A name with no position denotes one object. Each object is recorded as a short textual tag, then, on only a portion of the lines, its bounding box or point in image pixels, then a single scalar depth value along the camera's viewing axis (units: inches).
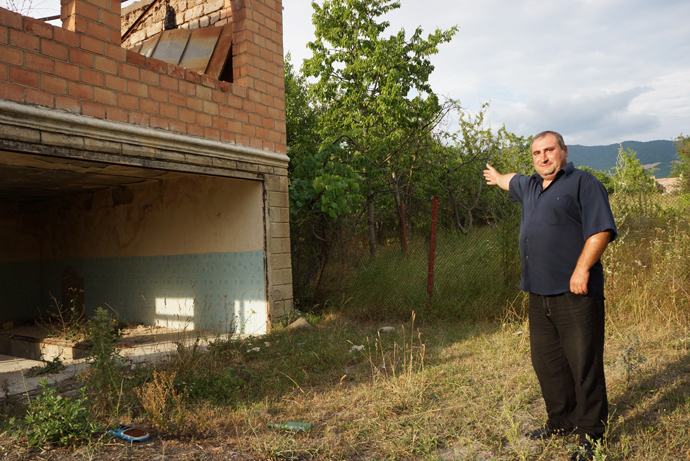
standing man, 110.3
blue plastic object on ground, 121.6
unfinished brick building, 179.2
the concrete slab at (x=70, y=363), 188.4
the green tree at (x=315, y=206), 289.7
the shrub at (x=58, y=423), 118.5
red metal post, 284.7
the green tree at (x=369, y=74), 573.0
